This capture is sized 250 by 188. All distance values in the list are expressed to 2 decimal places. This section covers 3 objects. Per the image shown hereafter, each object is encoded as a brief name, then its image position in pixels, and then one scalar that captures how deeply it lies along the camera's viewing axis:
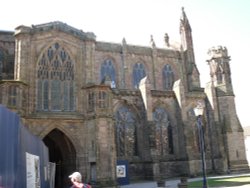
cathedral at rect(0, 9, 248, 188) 24.94
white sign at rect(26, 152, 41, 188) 8.26
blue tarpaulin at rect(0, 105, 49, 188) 6.37
